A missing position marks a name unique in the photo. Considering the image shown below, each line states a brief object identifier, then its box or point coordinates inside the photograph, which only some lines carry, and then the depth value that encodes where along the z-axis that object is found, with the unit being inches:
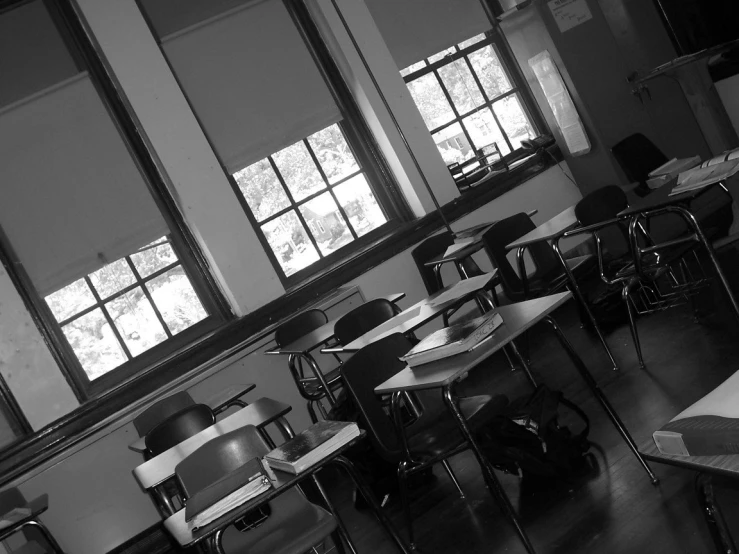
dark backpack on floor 126.8
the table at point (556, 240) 169.5
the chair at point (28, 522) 160.1
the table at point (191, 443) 139.8
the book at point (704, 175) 136.0
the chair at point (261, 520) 103.0
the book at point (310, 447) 97.4
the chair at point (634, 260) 159.2
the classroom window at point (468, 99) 268.4
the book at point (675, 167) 170.6
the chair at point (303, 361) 195.9
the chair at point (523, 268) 187.2
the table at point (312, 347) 181.5
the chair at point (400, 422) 122.0
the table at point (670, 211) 135.6
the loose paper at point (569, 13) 250.5
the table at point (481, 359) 106.1
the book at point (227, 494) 93.8
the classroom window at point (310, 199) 239.8
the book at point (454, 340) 111.8
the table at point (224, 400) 184.9
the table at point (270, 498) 92.4
